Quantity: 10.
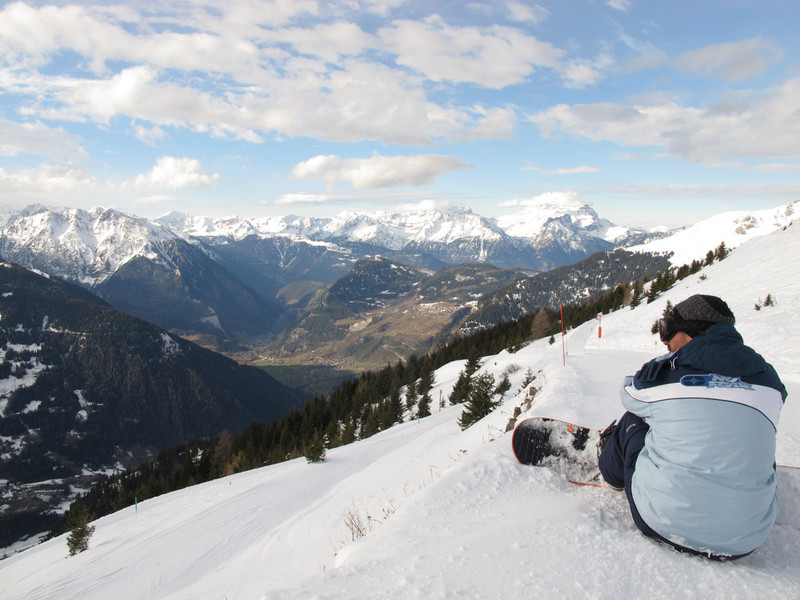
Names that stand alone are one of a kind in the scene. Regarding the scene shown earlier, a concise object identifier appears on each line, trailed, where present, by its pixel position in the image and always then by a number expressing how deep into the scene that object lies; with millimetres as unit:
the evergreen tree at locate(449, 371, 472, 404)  32197
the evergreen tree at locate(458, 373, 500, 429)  15391
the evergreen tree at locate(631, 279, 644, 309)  46062
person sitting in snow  3219
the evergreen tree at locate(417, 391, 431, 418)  35500
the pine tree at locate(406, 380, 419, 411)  44178
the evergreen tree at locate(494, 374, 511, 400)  22620
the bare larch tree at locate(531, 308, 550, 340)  65062
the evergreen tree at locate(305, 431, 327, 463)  19612
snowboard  5199
